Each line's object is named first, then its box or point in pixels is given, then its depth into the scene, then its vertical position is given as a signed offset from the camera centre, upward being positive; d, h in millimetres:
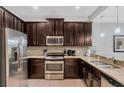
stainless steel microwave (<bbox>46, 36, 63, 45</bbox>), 3543 +228
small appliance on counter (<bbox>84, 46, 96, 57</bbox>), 3638 -223
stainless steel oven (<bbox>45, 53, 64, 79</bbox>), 3410 -840
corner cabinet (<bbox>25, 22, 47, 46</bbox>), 3590 +514
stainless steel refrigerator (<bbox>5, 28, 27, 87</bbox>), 1640 -265
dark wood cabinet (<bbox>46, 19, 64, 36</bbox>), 3538 +777
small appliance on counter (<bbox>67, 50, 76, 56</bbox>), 3684 -275
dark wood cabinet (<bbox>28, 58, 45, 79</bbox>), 3447 -853
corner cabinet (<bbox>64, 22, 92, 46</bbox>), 3619 +533
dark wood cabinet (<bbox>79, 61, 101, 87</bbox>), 1878 -752
